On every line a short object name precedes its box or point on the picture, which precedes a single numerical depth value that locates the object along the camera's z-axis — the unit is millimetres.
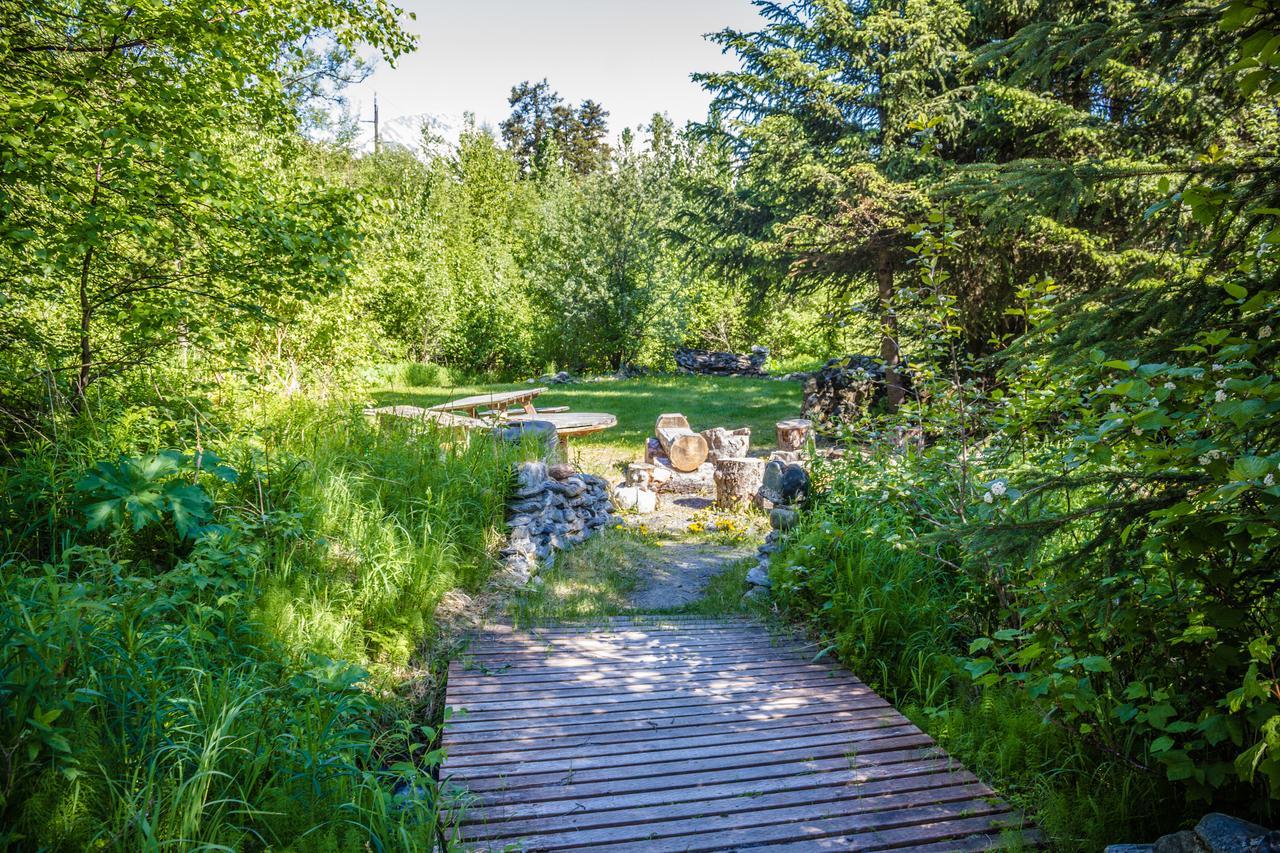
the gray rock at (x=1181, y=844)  1852
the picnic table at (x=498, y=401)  9211
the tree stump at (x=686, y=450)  9695
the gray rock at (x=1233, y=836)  1747
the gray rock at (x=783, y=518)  6301
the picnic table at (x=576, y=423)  9469
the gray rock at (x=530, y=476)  6016
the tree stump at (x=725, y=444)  9930
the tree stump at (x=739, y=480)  8094
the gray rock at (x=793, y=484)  7104
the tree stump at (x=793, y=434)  10961
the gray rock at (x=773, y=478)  7684
